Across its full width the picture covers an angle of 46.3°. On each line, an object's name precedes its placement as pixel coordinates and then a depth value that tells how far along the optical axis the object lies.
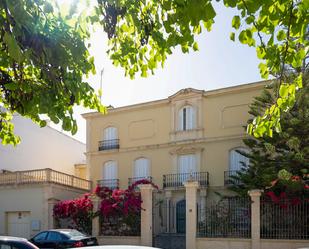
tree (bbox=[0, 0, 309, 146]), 3.29
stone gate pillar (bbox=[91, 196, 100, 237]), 18.15
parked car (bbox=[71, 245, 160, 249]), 3.67
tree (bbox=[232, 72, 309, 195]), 16.92
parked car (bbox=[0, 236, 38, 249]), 5.59
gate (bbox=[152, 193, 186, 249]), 17.95
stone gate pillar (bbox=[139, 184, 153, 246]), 16.96
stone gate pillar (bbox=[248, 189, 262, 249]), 14.95
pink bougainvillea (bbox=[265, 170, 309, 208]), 15.28
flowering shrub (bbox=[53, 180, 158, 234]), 17.57
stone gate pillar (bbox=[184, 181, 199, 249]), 15.92
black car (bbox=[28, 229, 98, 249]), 13.70
